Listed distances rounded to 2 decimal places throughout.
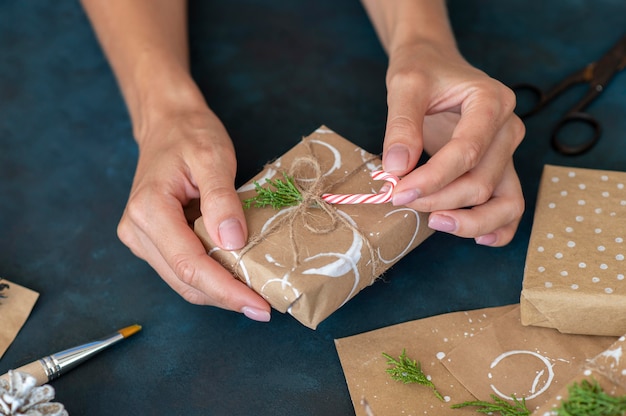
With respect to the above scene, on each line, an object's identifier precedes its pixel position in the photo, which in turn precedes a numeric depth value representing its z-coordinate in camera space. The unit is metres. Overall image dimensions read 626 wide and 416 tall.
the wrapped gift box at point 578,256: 0.77
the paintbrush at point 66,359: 0.78
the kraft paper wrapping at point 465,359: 0.76
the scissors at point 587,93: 1.03
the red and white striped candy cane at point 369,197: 0.79
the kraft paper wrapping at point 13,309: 0.85
